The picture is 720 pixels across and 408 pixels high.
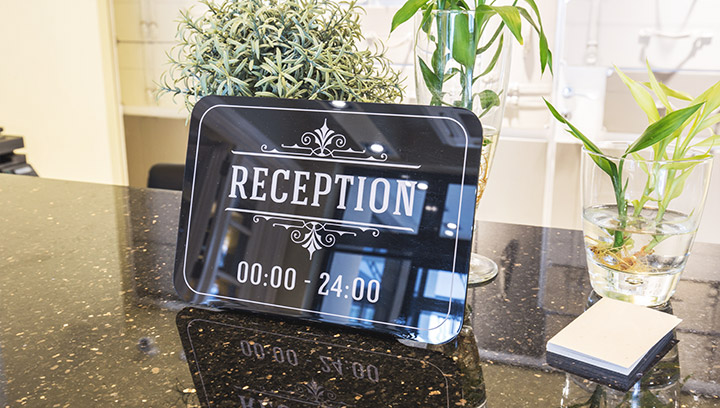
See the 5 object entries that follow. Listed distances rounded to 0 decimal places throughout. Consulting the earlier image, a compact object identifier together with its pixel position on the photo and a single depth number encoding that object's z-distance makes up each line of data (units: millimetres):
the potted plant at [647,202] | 590
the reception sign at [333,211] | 562
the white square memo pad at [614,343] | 497
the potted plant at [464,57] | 636
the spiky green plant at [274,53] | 628
